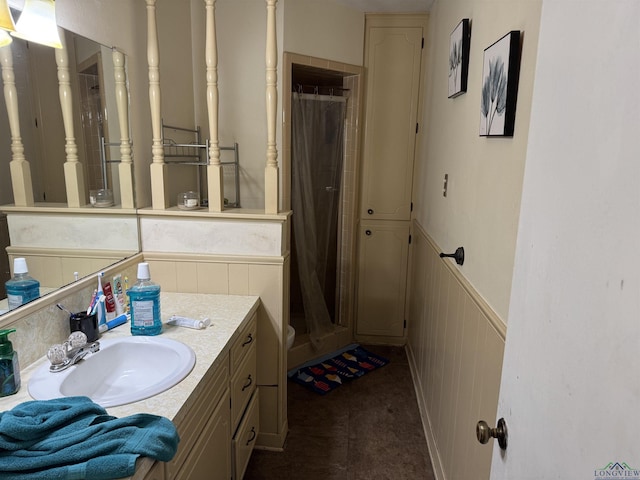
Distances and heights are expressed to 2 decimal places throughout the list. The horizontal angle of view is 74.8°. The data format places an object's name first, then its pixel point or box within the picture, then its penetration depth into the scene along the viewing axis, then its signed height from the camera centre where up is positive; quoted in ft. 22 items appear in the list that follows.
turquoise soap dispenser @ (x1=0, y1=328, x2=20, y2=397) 3.32 -1.69
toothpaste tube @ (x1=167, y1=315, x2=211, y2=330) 4.92 -1.92
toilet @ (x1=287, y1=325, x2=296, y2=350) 7.70 -3.33
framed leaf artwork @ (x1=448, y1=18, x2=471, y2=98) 5.74 +1.49
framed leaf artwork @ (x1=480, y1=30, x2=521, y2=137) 3.86 +0.76
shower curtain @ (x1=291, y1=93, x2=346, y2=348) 9.54 -0.71
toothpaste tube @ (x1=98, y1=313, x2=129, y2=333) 4.71 -1.90
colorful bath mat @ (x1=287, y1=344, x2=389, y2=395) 9.00 -4.70
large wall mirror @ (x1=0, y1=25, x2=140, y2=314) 3.88 -0.11
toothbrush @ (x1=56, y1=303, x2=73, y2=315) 4.36 -1.56
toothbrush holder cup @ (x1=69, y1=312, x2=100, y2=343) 4.37 -1.75
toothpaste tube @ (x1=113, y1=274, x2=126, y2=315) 5.12 -1.70
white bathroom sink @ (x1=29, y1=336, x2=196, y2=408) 3.54 -2.02
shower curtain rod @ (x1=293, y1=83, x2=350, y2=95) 9.56 +1.66
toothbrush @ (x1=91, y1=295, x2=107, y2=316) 4.58 -1.62
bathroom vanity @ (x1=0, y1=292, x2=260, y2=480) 3.40 -2.27
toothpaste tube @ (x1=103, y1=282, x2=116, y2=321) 5.02 -1.72
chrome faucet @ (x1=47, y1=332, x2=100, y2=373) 3.83 -1.84
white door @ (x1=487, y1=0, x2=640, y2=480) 1.44 -0.39
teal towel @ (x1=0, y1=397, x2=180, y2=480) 2.44 -1.76
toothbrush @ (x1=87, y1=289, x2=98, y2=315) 4.55 -1.60
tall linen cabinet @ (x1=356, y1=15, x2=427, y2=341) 9.68 -0.12
